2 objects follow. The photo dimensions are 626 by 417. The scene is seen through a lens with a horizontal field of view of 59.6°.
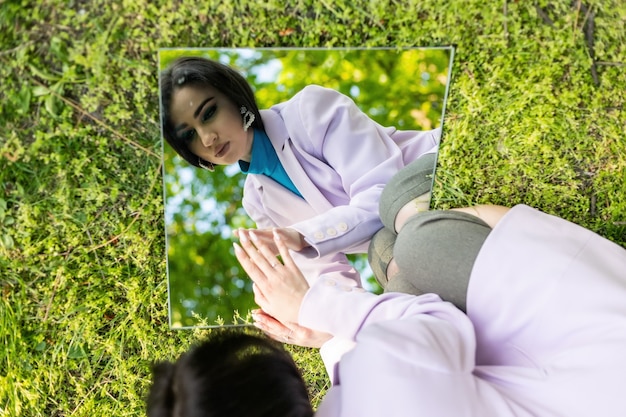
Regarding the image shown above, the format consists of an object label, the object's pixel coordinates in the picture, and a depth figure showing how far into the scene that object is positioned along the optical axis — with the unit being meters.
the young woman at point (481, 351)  0.81
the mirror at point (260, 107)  1.16
